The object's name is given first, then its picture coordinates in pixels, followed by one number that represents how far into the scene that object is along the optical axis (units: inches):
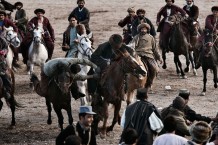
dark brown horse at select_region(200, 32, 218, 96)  786.2
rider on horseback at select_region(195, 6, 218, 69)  821.9
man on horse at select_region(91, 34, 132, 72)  617.2
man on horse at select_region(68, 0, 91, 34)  877.8
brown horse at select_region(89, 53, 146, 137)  595.5
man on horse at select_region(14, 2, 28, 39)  962.7
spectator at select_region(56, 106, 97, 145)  420.8
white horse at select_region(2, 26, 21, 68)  803.4
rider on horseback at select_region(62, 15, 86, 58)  709.8
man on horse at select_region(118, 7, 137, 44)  830.5
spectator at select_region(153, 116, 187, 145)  411.2
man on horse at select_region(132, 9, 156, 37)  791.7
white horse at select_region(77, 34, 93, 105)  704.4
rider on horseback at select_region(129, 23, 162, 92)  704.4
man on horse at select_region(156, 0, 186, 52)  896.3
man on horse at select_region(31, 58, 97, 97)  593.3
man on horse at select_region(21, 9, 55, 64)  809.5
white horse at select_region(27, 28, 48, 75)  814.2
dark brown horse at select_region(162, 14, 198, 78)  876.6
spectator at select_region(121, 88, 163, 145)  461.1
